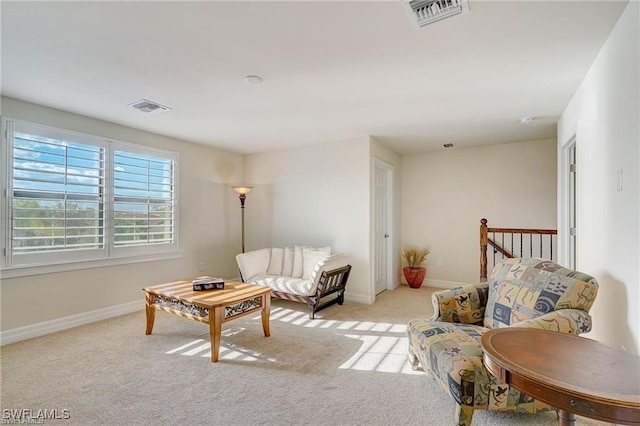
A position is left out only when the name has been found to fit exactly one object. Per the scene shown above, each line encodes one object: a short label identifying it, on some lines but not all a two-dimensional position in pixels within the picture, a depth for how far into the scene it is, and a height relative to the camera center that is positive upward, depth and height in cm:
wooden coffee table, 262 -82
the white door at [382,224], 479 -15
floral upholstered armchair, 165 -72
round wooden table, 96 -56
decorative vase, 522 -103
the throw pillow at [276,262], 457 -71
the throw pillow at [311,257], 432 -61
